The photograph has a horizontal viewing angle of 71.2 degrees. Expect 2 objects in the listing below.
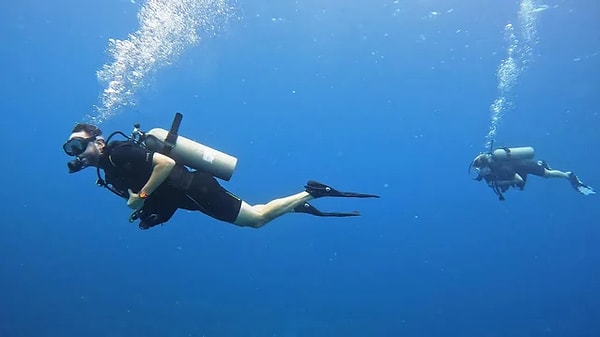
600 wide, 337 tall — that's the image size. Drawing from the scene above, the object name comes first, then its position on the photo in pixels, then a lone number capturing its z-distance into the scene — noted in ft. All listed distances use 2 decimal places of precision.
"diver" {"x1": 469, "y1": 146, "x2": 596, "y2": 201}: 38.81
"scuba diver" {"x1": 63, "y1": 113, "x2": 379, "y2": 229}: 16.56
